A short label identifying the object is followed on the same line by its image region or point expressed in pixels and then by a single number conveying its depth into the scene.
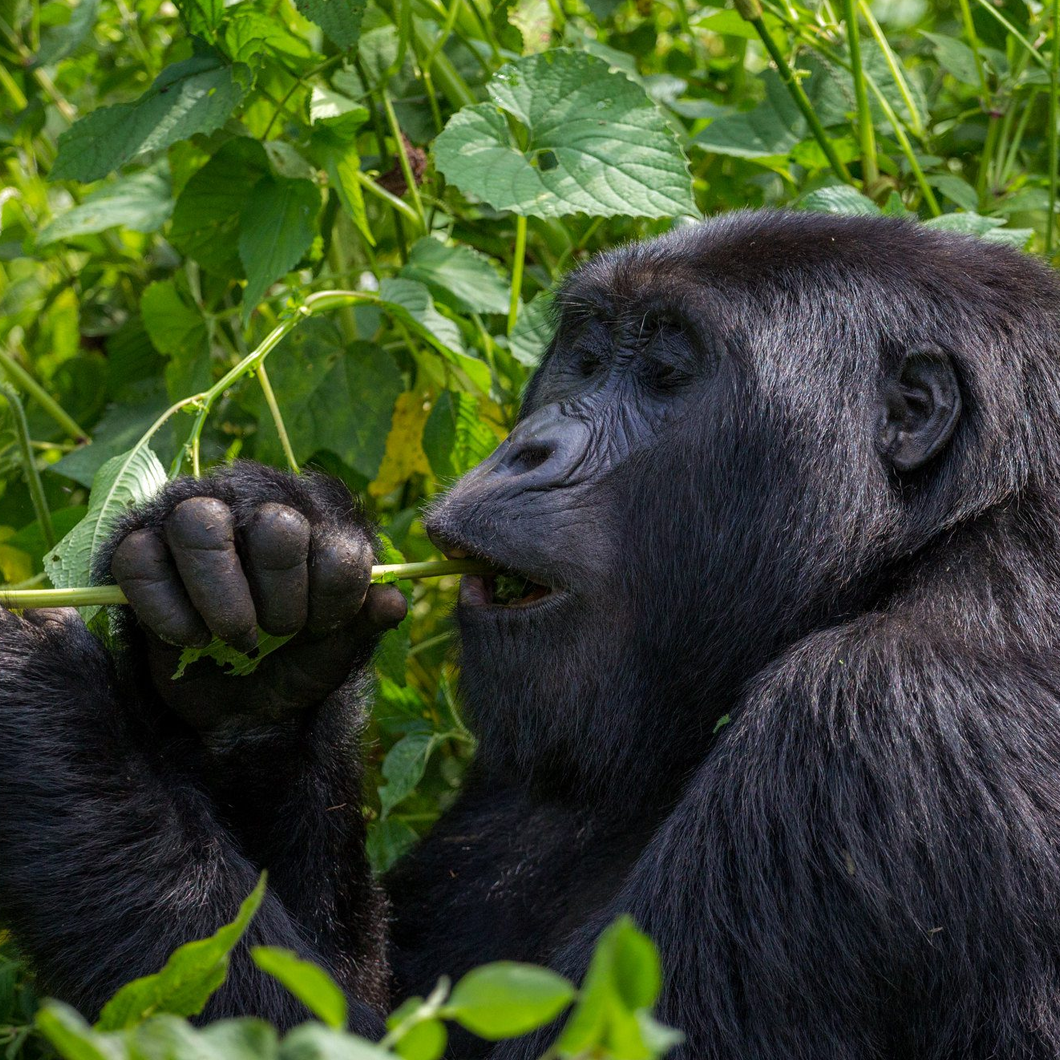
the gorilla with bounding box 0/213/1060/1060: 4.47
